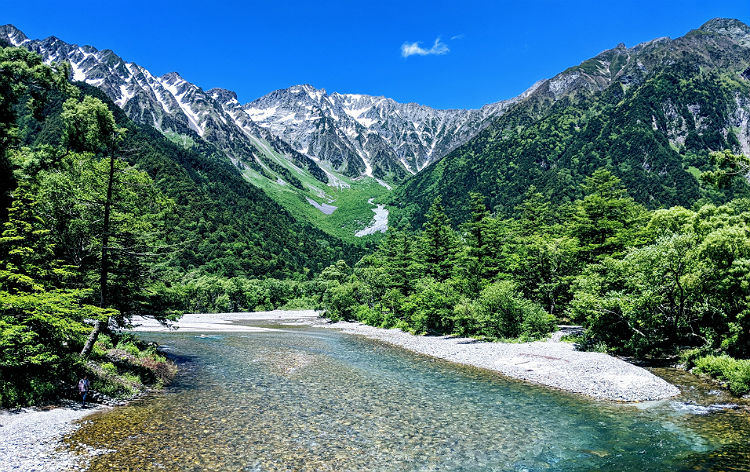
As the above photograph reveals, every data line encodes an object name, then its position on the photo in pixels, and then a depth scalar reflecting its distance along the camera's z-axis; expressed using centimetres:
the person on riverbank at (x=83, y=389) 1623
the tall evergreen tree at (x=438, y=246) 5491
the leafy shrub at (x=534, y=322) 3653
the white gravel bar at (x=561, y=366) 1953
